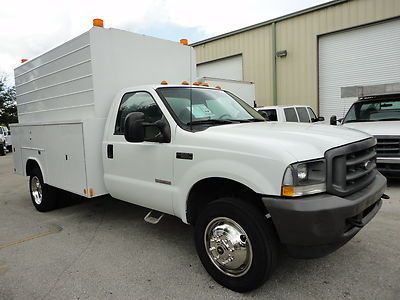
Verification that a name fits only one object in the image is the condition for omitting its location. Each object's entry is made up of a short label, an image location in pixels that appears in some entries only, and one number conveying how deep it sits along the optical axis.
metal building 12.09
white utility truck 2.61
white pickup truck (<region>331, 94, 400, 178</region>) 6.46
